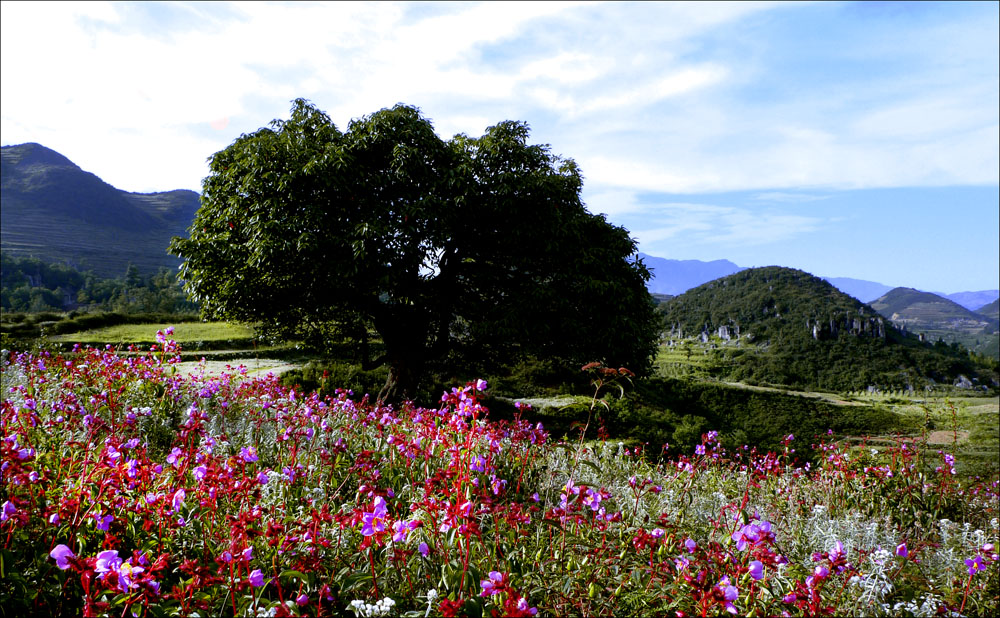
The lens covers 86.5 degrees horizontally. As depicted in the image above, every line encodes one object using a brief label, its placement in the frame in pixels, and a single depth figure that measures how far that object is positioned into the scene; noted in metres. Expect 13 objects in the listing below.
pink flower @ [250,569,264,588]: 2.19
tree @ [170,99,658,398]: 10.01
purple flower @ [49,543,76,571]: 2.08
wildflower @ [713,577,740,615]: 2.18
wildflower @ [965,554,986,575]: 3.13
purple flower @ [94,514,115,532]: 2.69
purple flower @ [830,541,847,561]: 2.70
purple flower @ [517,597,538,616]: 2.21
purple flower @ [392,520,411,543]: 2.66
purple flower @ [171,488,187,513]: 2.99
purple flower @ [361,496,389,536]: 2.49
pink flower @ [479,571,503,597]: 2.17
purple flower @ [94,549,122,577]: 2.10
